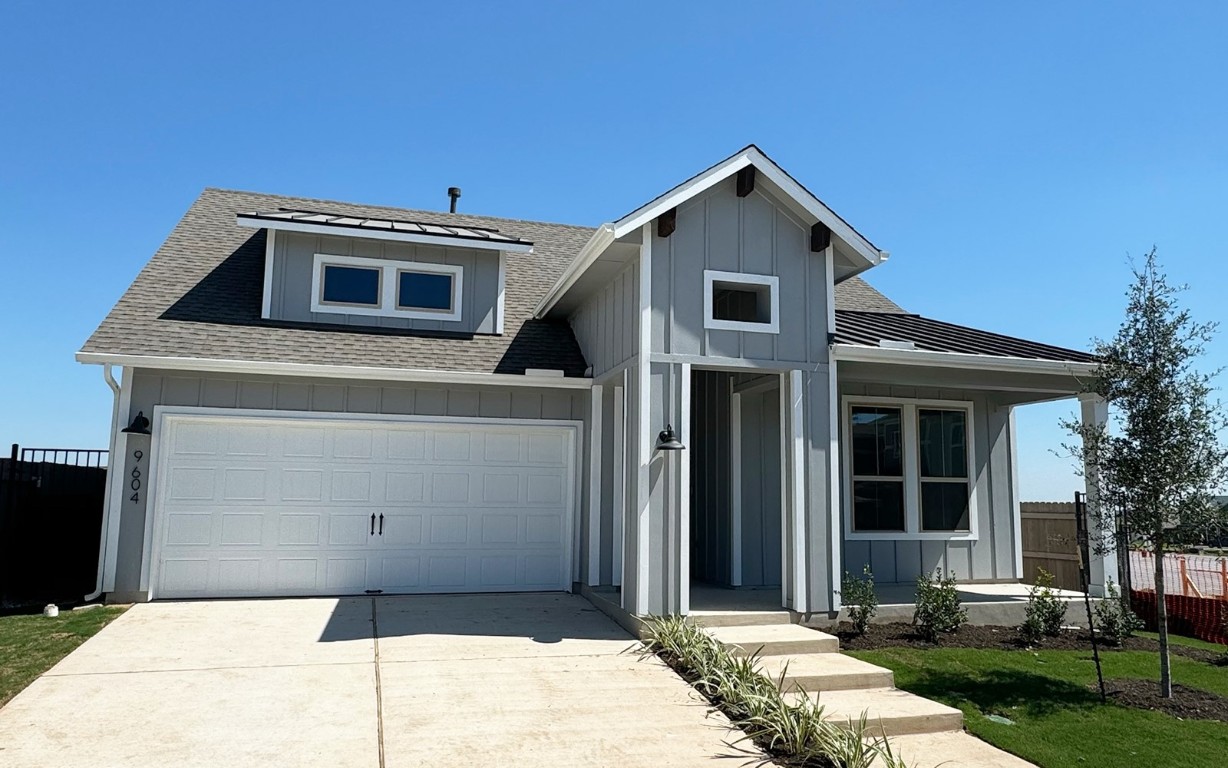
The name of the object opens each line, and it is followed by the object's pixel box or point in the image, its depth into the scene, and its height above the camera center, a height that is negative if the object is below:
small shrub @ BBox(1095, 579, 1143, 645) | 8.10 -1.33
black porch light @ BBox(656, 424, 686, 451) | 7.49 +0.46
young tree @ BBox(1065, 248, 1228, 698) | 6.36 +0.46
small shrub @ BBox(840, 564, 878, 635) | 7.85 -1.15
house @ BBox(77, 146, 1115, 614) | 8.09 +0.92
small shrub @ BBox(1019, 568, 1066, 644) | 7.98 -1.29
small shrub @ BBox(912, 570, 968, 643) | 7.84 -1.21
